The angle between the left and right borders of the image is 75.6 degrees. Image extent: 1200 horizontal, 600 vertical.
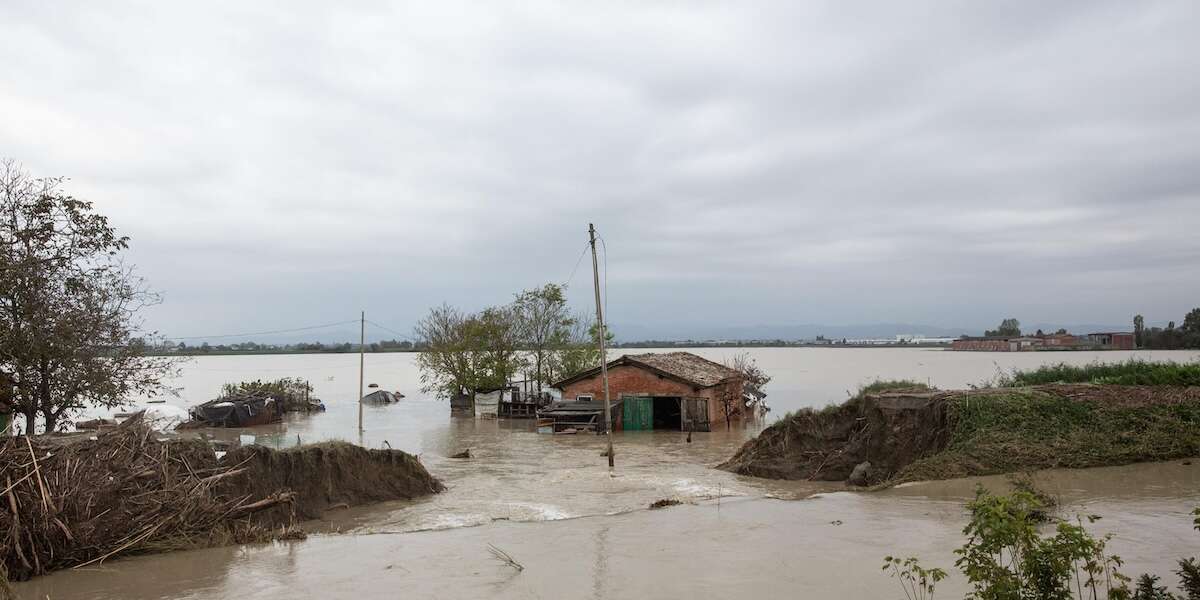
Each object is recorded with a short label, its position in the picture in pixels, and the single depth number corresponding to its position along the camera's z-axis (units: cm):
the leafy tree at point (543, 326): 5172
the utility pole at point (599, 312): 2444
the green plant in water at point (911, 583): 909
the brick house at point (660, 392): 3641
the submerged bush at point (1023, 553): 595
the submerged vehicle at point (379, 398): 6272
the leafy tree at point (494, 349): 4966
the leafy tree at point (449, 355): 5000
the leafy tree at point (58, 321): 1928
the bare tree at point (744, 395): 3956
